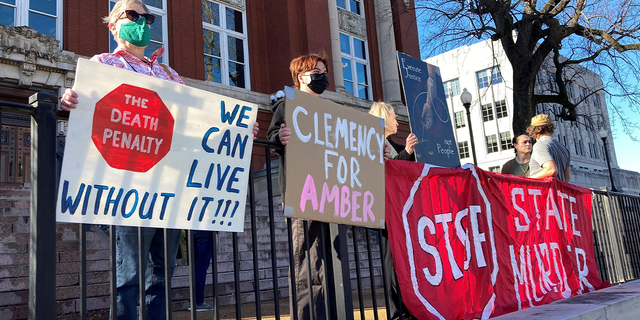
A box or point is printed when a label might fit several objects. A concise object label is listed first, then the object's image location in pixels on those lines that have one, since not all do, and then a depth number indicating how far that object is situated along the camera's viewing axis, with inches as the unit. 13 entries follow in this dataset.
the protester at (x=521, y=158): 243.5
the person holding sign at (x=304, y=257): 131.6
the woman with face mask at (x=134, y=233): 109.2
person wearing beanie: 217.9
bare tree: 506.0
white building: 1734.7
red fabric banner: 153.1
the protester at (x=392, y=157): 152.6
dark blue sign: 203.0
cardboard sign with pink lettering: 123.6
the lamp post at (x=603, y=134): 1016.5
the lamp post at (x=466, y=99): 567.5
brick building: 259.0
